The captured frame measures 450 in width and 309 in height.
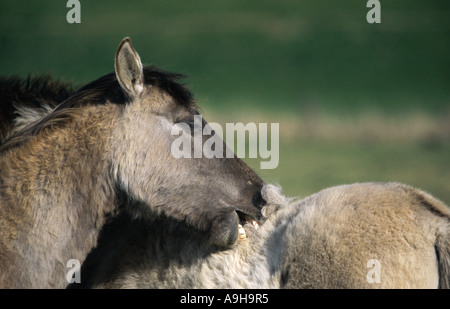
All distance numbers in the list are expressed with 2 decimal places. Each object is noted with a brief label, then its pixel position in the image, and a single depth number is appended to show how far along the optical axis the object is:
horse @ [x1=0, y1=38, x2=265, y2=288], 9.25
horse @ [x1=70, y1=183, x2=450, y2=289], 8.00
